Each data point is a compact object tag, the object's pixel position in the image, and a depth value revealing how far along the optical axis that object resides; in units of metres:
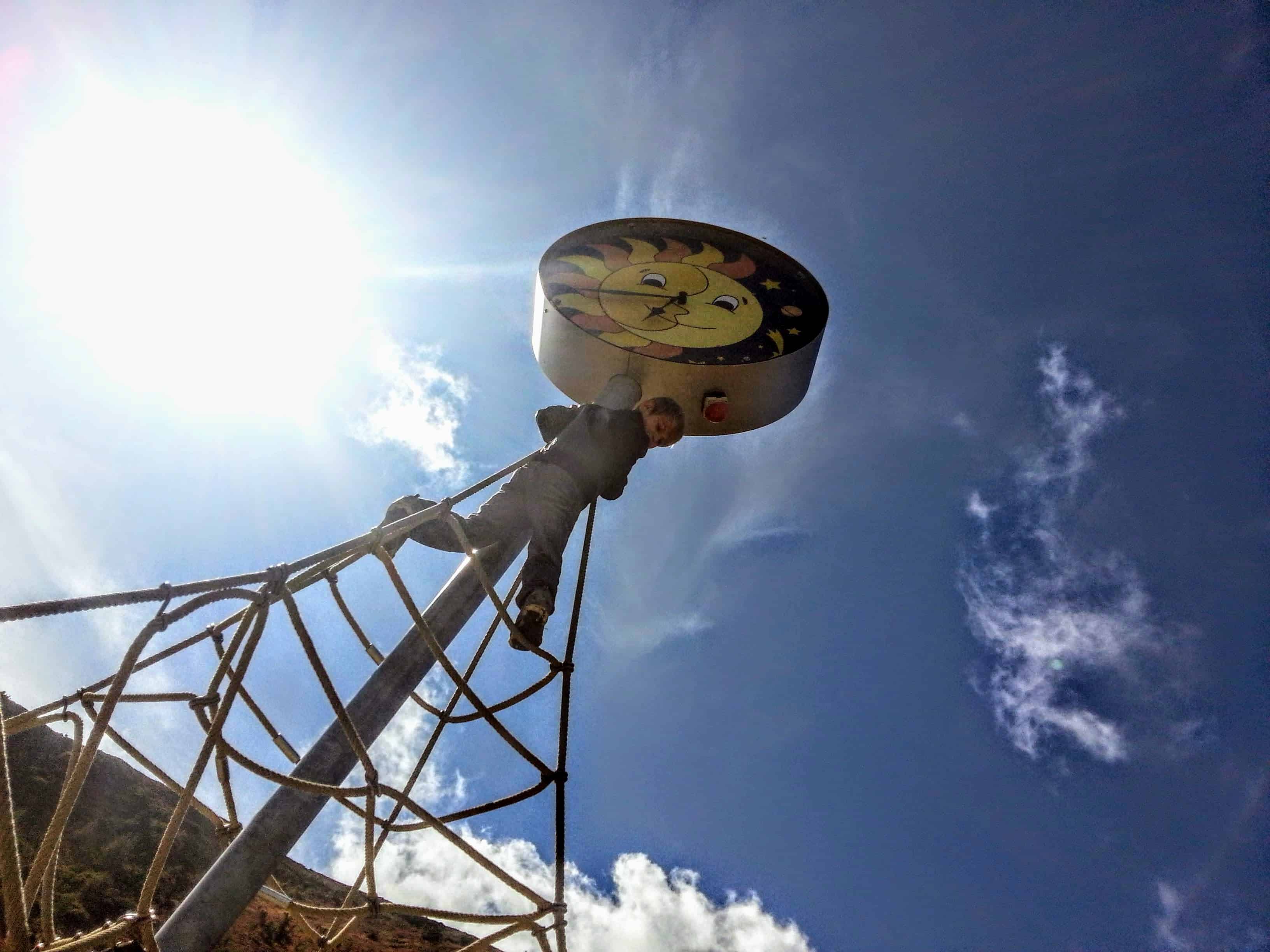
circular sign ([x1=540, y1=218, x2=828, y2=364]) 7.78
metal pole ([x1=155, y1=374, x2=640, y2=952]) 3.65
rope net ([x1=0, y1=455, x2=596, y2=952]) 3.05
